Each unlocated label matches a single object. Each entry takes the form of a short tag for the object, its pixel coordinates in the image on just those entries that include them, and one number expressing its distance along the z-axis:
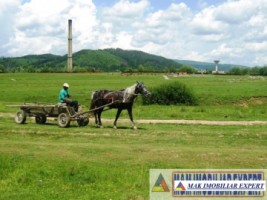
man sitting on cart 24.06
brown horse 22.84
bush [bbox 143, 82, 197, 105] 48.31
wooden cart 23.78
